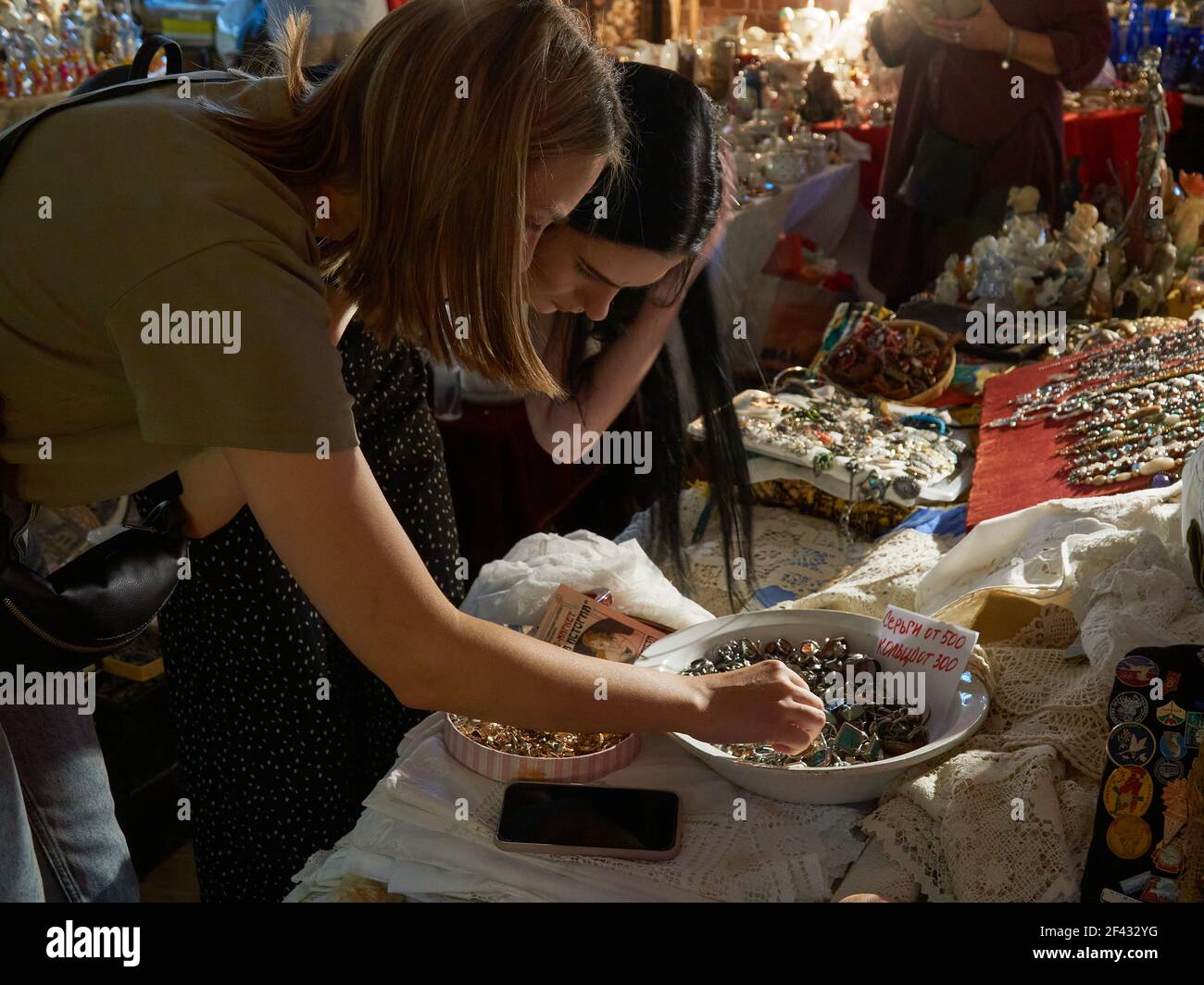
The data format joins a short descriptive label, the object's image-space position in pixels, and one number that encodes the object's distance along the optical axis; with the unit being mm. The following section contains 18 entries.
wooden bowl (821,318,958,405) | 2316
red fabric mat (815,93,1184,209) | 4355
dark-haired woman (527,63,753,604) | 1229
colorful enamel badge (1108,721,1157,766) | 892
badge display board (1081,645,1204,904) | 868
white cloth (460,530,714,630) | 1350
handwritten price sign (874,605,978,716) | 1106
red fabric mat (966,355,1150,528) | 1684
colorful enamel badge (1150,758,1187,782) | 873
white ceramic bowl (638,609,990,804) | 1013
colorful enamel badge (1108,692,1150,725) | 898
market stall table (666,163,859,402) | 3365
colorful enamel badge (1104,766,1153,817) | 885
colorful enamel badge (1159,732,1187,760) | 874
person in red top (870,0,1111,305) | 3291
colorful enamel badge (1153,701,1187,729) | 880
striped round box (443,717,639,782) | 1071
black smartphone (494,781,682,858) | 991
